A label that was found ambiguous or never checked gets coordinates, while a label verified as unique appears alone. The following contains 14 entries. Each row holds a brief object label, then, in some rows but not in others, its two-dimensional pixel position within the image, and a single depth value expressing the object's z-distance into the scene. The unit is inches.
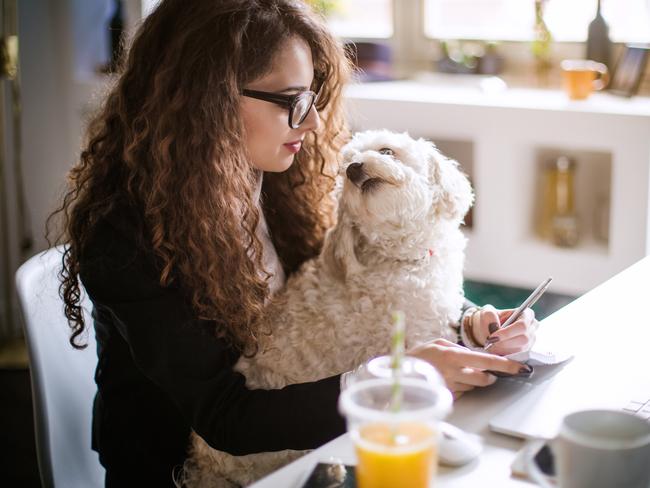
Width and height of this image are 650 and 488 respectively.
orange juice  29.6
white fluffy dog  54.6
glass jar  114.1
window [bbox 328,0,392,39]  141.1
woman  47.5
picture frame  110.7
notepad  44.7
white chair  52.1
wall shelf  102.7
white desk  37.2
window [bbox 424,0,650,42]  117.6
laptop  41.9
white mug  30.3
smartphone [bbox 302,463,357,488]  36.1
